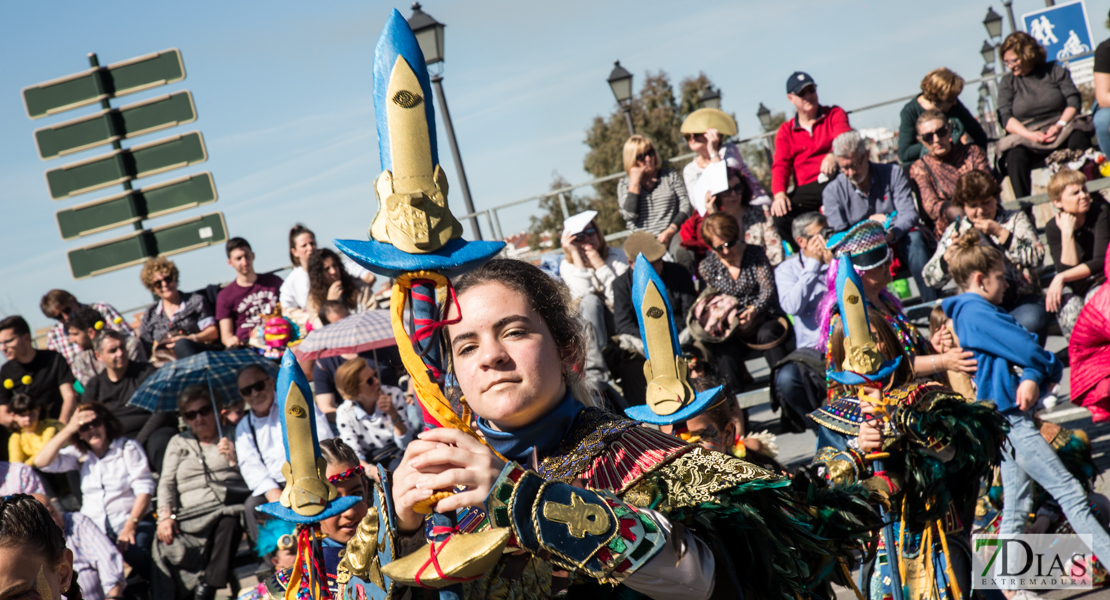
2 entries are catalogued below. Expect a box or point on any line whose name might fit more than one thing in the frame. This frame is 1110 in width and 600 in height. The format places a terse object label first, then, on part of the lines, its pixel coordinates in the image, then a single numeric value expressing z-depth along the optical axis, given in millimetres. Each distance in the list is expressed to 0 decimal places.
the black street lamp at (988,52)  23933
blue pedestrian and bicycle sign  13445
